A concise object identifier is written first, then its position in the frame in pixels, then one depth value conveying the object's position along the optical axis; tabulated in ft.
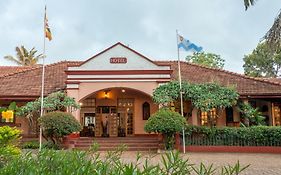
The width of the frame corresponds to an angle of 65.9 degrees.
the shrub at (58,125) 35.07
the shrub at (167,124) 34.31
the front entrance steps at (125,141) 37.96
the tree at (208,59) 80.92
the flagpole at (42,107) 37.16
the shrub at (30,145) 37.09
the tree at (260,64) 84.01
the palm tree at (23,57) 93.27
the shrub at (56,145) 35.02
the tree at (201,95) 36.97
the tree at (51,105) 37.93
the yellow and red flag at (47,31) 37.34
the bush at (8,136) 20.10
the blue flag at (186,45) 36.98
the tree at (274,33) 26.75
